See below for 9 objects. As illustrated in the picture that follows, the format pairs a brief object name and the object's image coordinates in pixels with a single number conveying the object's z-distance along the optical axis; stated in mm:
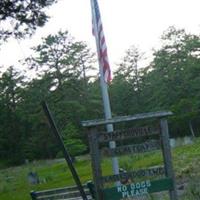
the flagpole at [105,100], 10883
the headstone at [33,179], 29988
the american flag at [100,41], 12367
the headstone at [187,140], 45822
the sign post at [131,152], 7953
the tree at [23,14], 12812
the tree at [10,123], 75750
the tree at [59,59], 62781
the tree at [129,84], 72438
